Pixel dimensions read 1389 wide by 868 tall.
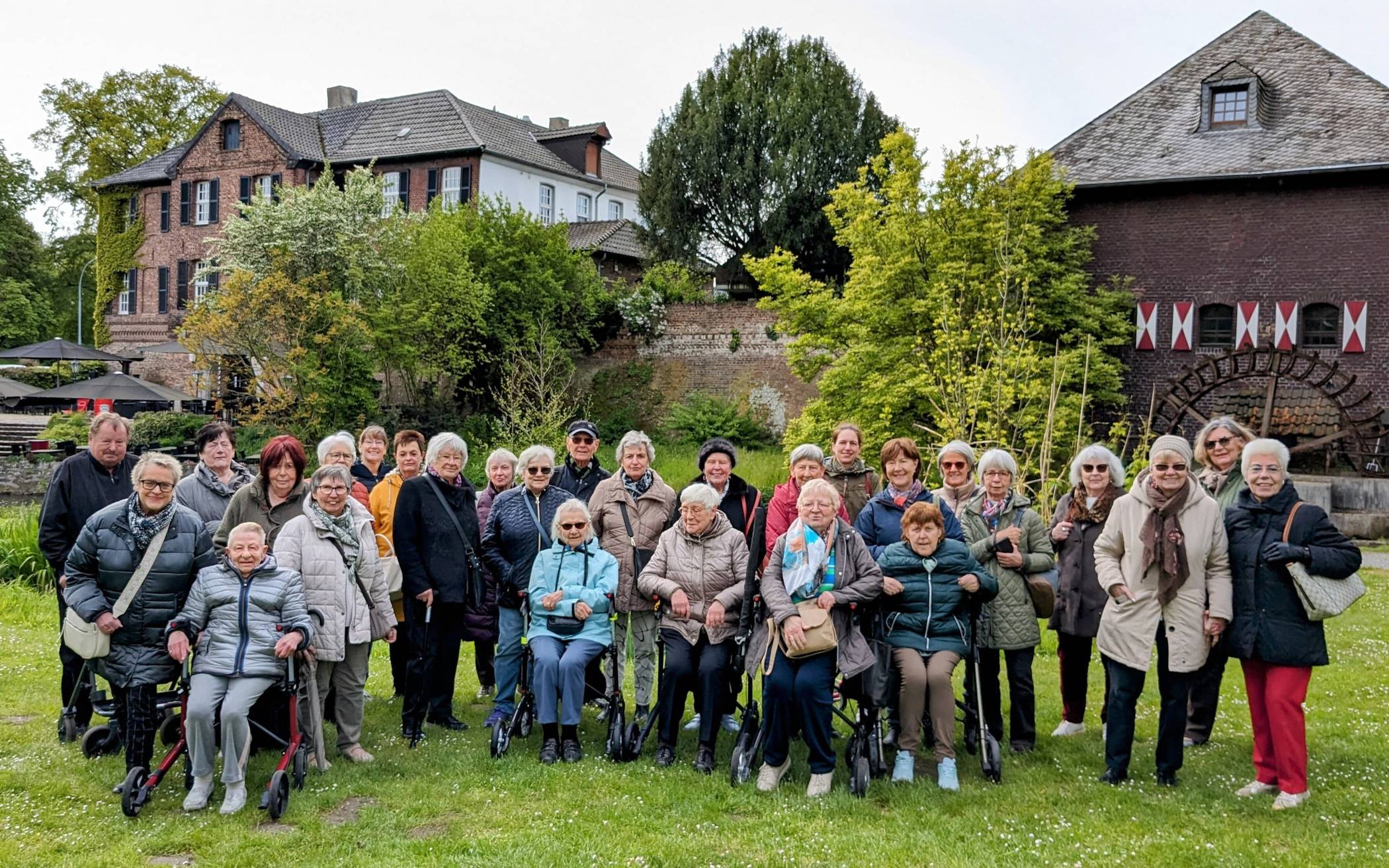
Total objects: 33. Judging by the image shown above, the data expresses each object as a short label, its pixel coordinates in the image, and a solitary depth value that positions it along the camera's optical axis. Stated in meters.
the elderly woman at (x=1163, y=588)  5.55
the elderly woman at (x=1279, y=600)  5.28
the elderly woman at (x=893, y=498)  6.33
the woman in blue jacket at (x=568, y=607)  6.25
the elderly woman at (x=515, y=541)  6.77
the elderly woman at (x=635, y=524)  6.79
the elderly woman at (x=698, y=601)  6.13
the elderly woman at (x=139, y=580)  5.50
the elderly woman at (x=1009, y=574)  6.27
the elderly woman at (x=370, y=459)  7.88
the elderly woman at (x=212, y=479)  6.48
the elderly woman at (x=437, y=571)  6.64
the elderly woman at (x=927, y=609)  5.81
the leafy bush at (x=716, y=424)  28.48
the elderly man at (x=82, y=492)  6.36
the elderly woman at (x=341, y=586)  5.90
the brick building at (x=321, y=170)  36.56
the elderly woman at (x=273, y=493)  6.07
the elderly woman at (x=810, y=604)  5.71
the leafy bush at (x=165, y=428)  28.34
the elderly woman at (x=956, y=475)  6.46
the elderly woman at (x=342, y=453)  6.93
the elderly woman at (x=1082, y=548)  6.35
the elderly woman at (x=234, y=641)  5.32
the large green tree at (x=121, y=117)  44.59
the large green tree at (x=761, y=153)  31.05
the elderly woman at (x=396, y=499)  7.06
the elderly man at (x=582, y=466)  7.22
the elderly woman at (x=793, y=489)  6.60
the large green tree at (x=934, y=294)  19.88
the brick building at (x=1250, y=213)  21.61
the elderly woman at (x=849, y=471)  6.95
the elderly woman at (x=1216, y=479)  5.94
